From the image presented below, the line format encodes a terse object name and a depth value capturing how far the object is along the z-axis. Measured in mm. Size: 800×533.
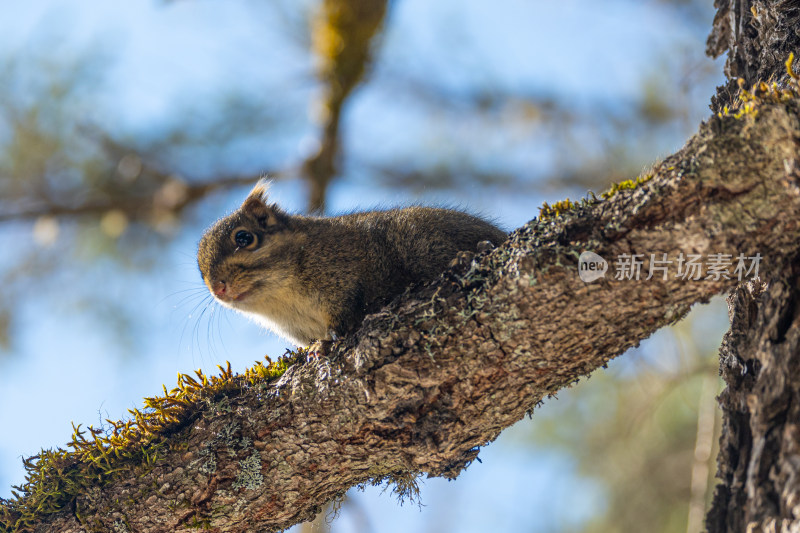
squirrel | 7961
